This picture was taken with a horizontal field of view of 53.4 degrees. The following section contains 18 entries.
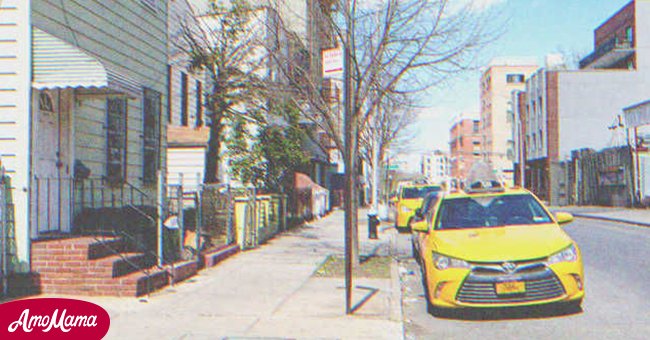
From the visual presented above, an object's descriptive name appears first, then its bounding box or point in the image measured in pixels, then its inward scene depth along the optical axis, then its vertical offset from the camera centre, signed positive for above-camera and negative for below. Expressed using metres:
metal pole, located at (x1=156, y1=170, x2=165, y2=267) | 9.83 -0.42
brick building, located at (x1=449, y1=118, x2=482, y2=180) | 109.75 +8.14
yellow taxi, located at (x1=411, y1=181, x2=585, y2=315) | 7.36 -0.90
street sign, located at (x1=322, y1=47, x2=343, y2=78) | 8.05 +1.60
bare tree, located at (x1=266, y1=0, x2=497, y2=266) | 11.77 +2.58
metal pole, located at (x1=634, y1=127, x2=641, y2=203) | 33.50 +0.58
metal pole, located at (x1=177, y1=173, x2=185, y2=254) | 10.64 -0.46
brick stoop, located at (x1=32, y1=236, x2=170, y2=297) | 8.62 -1.06
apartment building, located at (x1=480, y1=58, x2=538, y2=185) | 88.38 +13.14
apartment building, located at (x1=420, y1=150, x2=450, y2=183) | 168.11 +6.38
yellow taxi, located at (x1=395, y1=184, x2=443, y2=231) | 21.47 -0.38
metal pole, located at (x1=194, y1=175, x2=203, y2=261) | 11.41 -0.65
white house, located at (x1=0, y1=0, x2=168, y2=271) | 8.89 +1.39
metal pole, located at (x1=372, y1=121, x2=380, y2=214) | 26.75 +1.26
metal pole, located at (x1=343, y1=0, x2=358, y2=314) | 7.80 +0.02
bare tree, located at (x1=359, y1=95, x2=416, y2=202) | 28.19 +2.70
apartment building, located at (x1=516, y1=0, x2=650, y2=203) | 48.41 +7.19
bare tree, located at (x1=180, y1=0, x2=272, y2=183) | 17.83 +3.74
